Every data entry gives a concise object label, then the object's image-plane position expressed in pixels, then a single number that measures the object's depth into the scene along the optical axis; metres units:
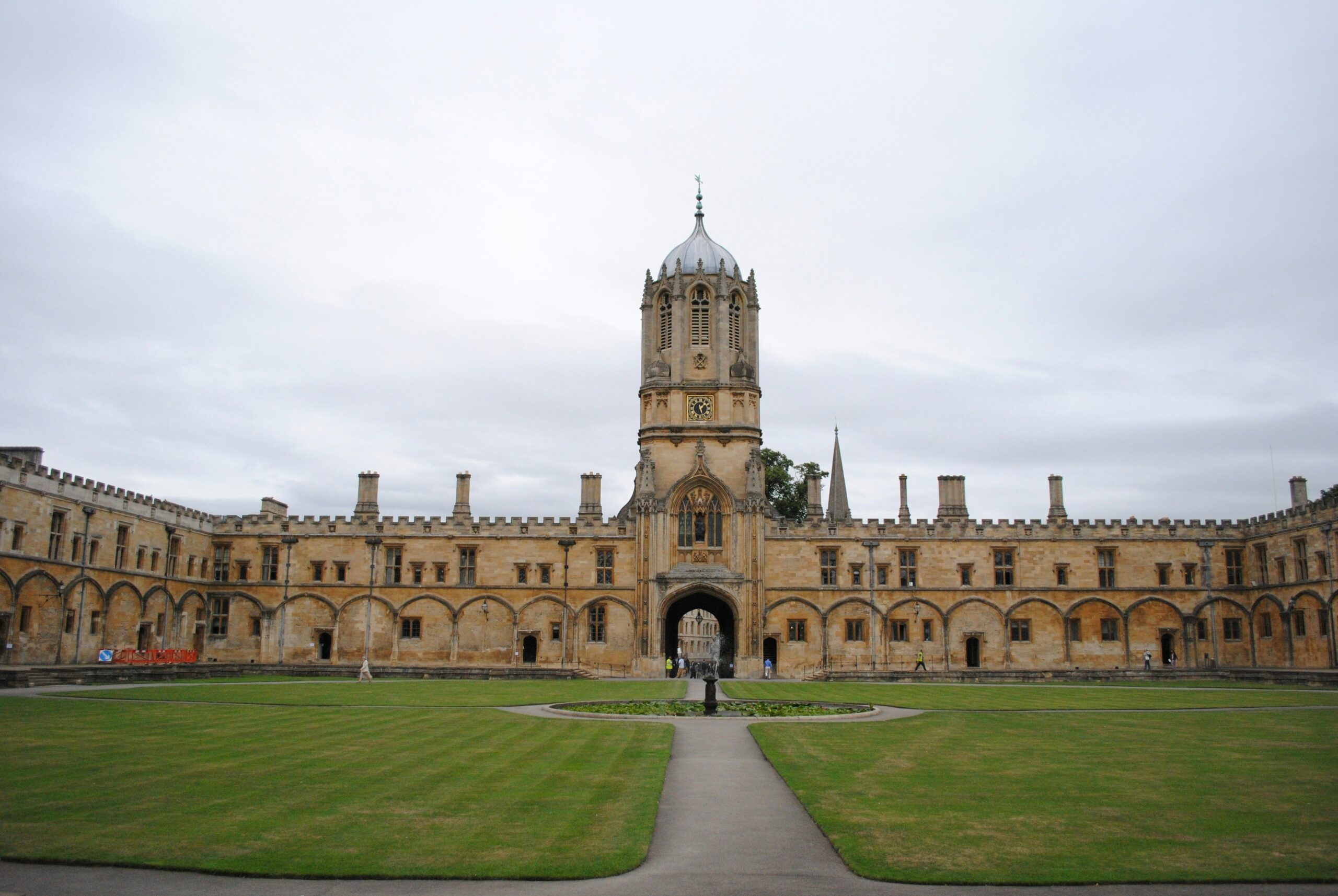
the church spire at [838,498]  87.75
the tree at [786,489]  71.94
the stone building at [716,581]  56.78
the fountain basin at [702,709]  26.91
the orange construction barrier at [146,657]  45.50
